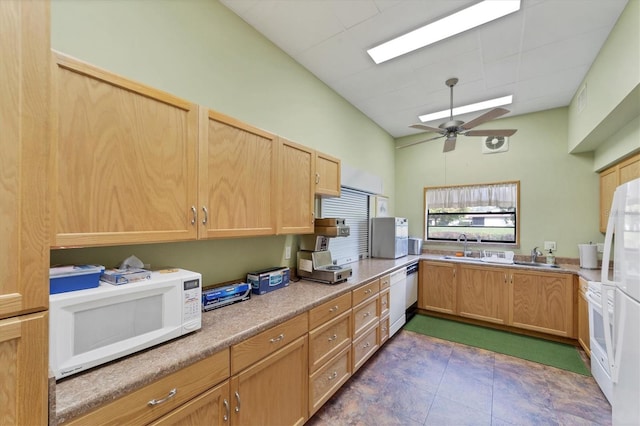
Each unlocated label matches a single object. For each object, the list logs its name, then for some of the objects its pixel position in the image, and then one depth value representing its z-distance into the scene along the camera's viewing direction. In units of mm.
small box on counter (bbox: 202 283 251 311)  1749
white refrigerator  1436
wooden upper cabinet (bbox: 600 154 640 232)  2677
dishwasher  4039
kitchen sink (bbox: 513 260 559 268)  3723
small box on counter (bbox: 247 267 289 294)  2160
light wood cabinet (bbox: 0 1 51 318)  642
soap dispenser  3861
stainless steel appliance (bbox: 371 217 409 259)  4160
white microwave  1001
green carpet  2979
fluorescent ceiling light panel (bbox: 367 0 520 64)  2135
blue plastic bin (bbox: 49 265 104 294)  1044
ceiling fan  2597
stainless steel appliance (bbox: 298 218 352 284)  2570
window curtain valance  4266
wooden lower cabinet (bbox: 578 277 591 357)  2963
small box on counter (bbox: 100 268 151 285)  1223
